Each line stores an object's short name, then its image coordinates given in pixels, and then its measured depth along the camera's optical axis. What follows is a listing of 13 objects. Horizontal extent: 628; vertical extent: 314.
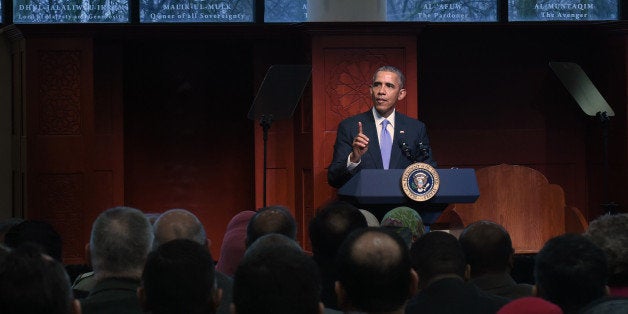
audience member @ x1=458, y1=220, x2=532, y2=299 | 6.69
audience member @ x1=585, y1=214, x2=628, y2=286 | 6.01
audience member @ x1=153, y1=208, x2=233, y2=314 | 7.50
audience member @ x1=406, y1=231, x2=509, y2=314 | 5.72
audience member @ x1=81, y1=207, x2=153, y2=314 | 5.86
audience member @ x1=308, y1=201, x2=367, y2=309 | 7.10
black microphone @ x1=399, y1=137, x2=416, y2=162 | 12.10
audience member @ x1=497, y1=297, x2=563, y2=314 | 3.95
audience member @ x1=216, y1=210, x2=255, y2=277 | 8.04
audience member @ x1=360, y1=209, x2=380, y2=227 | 8.23
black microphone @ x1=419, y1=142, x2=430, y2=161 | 12.14
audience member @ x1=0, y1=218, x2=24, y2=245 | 8.18
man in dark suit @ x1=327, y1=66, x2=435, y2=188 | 12.55
